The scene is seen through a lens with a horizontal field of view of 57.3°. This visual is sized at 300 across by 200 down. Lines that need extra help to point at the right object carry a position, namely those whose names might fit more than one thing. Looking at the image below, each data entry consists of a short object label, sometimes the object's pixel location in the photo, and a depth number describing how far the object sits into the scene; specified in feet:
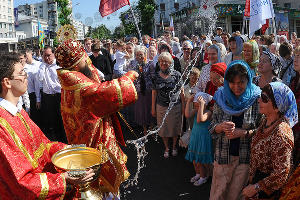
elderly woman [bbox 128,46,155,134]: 20.48
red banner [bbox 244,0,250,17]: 27.27
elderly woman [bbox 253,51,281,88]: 12.25
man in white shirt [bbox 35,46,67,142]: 20.07
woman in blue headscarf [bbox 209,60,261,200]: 9.34
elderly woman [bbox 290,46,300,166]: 10.00
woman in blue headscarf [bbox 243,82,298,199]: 7.25
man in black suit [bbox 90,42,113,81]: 25.11
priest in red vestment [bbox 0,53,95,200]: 5.58
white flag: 21.31
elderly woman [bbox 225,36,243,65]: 18.19
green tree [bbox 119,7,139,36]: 132.17
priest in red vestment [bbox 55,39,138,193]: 7.95
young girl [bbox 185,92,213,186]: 12.23
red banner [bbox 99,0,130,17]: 22.77
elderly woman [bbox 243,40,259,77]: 15.19
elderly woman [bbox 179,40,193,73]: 22.53
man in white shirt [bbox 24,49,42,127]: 21.89
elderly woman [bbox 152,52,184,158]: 17.02
